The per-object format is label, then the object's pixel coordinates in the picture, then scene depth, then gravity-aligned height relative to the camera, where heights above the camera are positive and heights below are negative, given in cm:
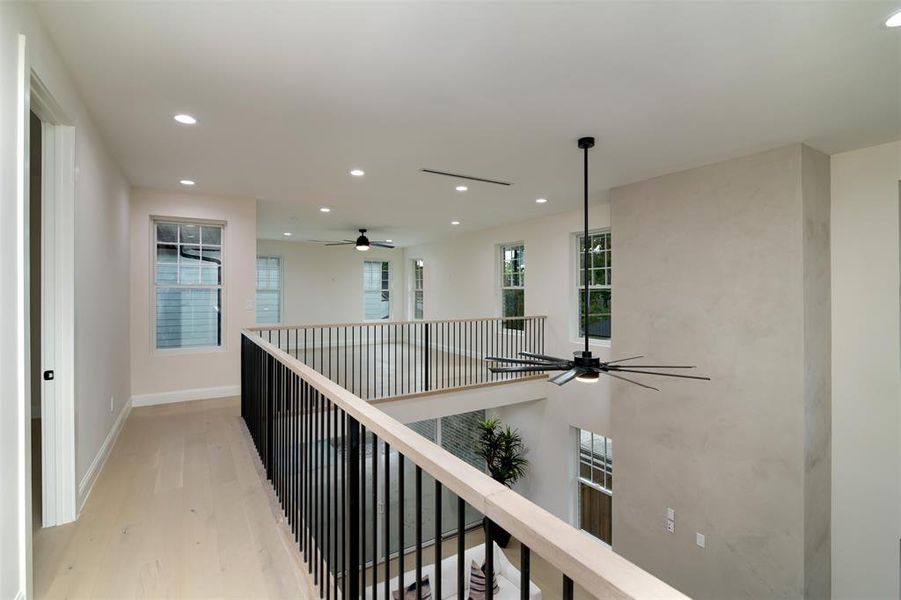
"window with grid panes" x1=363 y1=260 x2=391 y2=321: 1076 +31
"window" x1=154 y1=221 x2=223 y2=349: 518 +24
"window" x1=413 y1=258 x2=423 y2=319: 1070 +32
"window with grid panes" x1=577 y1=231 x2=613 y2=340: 588 +21
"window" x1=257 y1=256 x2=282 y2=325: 944 +29
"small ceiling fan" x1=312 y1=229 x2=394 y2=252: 767 +109
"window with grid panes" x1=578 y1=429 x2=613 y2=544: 590 -270
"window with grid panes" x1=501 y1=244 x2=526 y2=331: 744 +35
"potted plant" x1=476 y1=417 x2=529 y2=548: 674 -254
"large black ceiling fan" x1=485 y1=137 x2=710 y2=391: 285 -48
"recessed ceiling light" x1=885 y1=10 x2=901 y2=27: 192 +131
